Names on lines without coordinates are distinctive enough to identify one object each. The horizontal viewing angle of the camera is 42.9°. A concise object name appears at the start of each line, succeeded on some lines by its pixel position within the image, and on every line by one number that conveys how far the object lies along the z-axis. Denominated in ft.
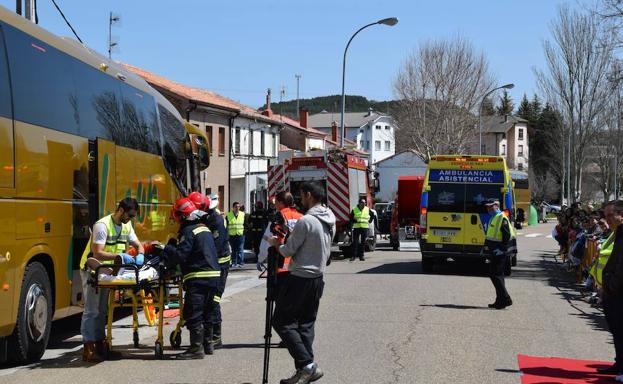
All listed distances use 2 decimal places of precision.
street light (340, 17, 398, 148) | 110.01
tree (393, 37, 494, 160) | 174.40
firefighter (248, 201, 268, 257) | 75.97
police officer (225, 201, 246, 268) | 72.28
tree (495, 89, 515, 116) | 418.49
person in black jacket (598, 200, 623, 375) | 25.20
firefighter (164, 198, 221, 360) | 27.70
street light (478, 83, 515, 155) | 158.97
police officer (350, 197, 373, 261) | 78.28
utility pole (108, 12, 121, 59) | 116.80
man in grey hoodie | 22.97
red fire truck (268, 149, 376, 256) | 82.02
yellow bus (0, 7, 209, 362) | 25.73
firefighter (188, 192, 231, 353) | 29.30
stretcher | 27.43
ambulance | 60.90
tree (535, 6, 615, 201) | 140.15
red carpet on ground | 25.53
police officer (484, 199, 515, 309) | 43.01
